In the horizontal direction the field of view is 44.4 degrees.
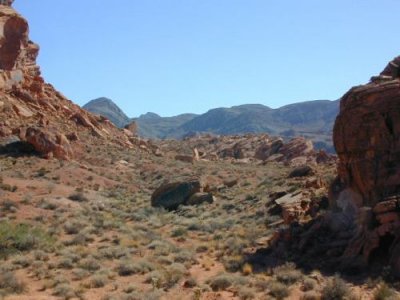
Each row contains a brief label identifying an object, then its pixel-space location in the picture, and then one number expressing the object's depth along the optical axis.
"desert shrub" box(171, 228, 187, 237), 23.80
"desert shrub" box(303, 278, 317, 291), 13.88
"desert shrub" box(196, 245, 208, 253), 20.41
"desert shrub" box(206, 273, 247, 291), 14.77
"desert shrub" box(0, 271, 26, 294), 13.75
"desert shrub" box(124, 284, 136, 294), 14.36
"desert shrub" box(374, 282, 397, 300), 12.03
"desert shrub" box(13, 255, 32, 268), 16.84
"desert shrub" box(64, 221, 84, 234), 22.62
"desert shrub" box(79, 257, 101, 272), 16.80
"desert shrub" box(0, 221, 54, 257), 18.48
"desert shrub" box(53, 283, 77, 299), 13.60
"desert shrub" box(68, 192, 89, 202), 31.12
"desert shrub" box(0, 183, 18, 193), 29.50
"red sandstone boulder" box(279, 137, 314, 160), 62.75
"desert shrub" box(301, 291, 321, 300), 12.94
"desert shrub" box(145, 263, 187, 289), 15.02
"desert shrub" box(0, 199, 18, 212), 25.08
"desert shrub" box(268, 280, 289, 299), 13.47
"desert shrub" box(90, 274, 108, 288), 14.85
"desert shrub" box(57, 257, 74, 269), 16.87
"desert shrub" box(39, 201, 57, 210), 26.94
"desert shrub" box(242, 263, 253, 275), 16.11
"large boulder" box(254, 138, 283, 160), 69.00
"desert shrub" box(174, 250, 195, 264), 18.42
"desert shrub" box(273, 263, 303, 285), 14.64
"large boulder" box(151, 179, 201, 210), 32.28
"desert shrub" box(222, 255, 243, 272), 16.83
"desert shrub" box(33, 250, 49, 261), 17.67
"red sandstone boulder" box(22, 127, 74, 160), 41.72
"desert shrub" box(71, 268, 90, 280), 15.65
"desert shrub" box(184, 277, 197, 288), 14.91
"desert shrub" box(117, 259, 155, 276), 16.60
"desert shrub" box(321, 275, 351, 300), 12.66
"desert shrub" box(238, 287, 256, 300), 13.58
